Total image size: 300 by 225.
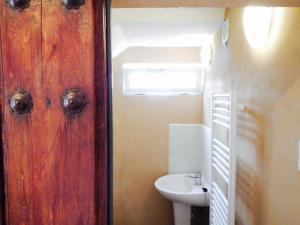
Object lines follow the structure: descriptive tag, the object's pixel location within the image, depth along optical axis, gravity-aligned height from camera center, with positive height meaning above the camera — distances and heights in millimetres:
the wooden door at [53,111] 375 -13
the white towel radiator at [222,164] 1462 -411
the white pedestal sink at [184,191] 2318 -895
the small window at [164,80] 2893 +250
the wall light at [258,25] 1276 +411
